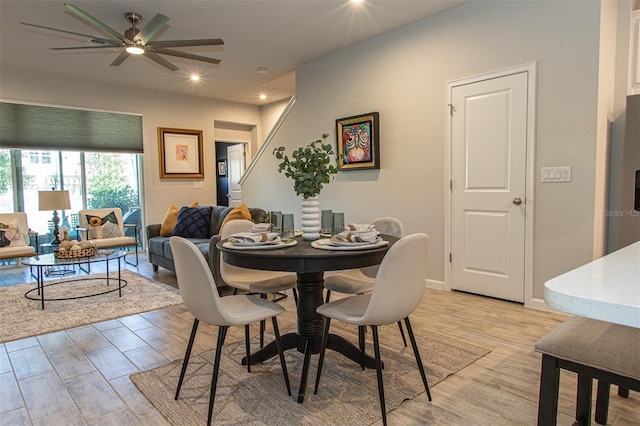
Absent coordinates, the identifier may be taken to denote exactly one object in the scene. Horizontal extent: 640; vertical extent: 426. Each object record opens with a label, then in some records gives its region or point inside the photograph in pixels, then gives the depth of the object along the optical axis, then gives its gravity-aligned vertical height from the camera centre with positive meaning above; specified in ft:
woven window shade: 17.40 +3.09
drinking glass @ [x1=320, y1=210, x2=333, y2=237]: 7.84 -0.64
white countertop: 2.35 -0.68
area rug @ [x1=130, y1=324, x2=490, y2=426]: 5.98 -3.40
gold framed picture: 21.71 +2.23
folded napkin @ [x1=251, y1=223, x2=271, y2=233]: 7.86 -0.73
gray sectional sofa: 14.70 -1.84
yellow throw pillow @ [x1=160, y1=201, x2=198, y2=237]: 16.37 -1.32
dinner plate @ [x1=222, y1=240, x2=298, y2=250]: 6.76 -0.95
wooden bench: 3.70 -1.64
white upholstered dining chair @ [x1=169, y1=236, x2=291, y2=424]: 5.78 -1.73
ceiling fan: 10.35 +4.31
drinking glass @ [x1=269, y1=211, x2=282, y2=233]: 7.72 -0.58
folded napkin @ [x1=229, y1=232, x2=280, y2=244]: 6.98 -0.83
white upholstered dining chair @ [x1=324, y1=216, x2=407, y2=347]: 8.01 -1.88
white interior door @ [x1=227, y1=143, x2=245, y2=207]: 25.93 +1.59
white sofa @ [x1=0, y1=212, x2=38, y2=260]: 15.10 -2.00
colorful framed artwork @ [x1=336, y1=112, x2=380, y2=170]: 14.25 +1.87
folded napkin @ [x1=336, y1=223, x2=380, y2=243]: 6.84 -0.79
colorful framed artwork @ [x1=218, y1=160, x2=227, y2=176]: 28.99 +1.81
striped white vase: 7.79 -0.58
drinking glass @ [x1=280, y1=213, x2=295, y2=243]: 7.63 -0.70
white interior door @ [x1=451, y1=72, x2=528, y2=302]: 10.91 +0.11
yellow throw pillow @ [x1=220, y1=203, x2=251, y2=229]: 13.76 -0.78
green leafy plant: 7.40 +0.42
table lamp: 16.14 -0.30
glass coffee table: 11.94 -2.13
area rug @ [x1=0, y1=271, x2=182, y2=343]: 10.21 -3.39
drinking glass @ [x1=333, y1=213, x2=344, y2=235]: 7.66 -0.61
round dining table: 6.11 -1.21
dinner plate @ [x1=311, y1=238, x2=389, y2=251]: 6.56 -0.94
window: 17.87 +0.61
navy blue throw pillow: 15.64 -1.24
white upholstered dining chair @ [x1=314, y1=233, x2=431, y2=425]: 5.62 -1.51
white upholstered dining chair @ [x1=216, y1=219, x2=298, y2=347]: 8.03 -1.87
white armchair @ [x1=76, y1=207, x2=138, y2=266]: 17.60 -1.61
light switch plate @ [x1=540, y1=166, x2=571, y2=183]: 10.01 +0.39
